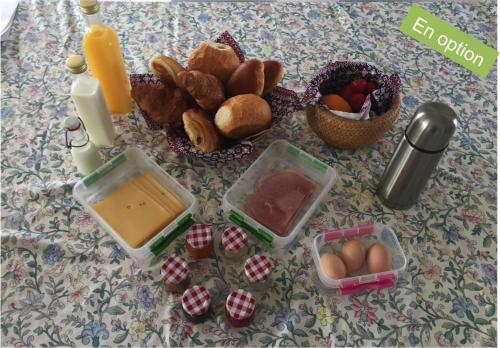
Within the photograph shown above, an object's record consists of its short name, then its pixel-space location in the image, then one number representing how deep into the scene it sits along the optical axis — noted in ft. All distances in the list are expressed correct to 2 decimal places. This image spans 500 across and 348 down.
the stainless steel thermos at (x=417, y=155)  2.03
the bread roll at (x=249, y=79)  2.54
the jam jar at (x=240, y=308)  1.95
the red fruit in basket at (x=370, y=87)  2.70
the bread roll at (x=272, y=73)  2.70
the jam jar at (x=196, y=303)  1.97
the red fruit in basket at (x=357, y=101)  2.64
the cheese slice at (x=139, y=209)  2.27
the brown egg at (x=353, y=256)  2.19
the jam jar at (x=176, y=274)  2.05
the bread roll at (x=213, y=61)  2.62
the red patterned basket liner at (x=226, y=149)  2.44
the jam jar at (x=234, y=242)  2.19
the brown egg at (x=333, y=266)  2.14
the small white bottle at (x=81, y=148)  2.30
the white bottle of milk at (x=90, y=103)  2.40
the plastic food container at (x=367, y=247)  2.14
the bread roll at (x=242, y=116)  2.40
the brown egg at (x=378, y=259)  2.17
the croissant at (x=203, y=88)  2.45
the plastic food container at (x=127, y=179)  2.22
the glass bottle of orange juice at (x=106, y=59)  2.57
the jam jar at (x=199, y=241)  2.16
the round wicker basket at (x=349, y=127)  2.51
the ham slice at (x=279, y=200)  2.39
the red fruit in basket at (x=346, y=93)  2.71
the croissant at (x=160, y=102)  2.53
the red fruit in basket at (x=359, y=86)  2.69
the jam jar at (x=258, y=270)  2.10
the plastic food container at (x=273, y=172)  2.31
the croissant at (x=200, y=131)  2.41
